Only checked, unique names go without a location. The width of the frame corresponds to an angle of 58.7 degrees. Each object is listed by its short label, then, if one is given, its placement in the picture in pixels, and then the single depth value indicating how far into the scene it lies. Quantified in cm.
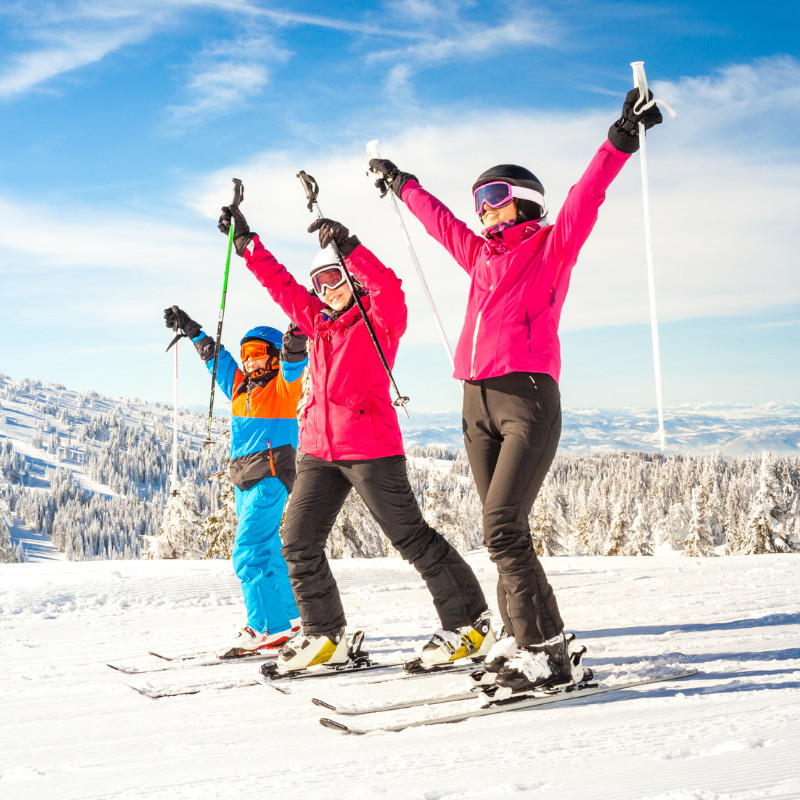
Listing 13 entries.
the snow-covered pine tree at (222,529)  2075
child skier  532
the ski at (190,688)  396
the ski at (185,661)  470
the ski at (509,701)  304
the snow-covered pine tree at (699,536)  4572
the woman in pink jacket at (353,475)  432
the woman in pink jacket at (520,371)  341
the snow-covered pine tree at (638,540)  5232
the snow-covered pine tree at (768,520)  3123
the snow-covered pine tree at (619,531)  4760
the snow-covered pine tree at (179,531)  2709
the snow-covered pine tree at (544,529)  3400
